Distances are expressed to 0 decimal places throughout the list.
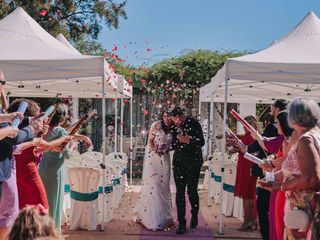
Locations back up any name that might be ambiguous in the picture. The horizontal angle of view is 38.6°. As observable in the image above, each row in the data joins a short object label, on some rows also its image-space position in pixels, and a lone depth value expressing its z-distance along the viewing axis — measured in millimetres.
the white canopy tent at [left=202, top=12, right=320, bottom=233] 5359
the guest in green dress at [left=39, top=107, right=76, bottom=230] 4950
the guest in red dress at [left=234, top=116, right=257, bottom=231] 6059
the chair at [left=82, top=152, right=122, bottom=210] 6613
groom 5918
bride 6129
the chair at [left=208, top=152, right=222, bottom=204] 8148
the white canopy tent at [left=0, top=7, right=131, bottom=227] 5145
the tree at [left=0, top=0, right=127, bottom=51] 18170
